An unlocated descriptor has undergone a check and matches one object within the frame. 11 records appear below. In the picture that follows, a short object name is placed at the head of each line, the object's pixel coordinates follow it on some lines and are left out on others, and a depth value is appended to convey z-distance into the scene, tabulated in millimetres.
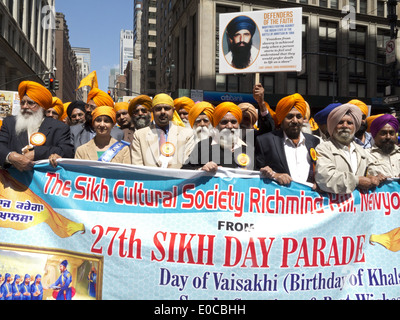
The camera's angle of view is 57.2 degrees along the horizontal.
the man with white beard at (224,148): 3570
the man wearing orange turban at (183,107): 5793
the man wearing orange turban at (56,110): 5680
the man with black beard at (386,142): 3760
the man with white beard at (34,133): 3348
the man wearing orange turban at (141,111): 5145
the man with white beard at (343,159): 3135
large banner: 2994
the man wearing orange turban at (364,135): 5133
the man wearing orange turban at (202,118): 4492
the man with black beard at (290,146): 3471
